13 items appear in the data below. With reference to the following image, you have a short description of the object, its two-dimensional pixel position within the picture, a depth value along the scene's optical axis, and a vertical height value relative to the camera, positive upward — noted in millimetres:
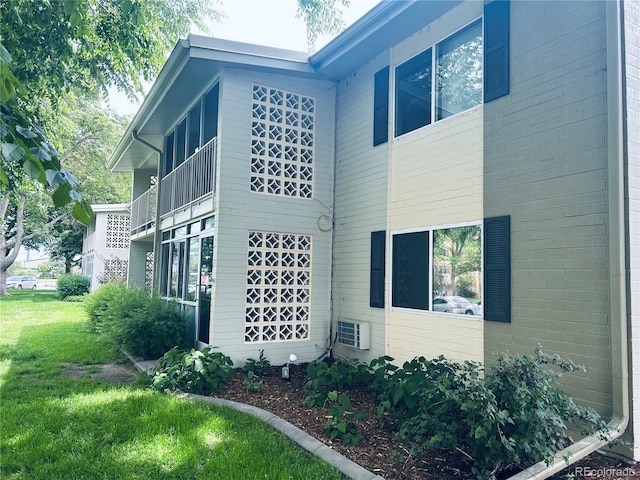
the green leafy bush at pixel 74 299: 21212 -1840
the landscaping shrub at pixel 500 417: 3301 -1163
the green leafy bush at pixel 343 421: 4273 -1628
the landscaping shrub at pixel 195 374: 5859 -1506
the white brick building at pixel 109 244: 21109 +865
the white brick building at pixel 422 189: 4152 +1042
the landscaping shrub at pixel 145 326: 7781 -1136
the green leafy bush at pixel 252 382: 5973 -1650
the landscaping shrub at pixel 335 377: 5898 -1527
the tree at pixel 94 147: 24266 +6296
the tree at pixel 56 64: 1675 +2575
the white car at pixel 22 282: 39847 -2054
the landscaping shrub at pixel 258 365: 6820 -1566
